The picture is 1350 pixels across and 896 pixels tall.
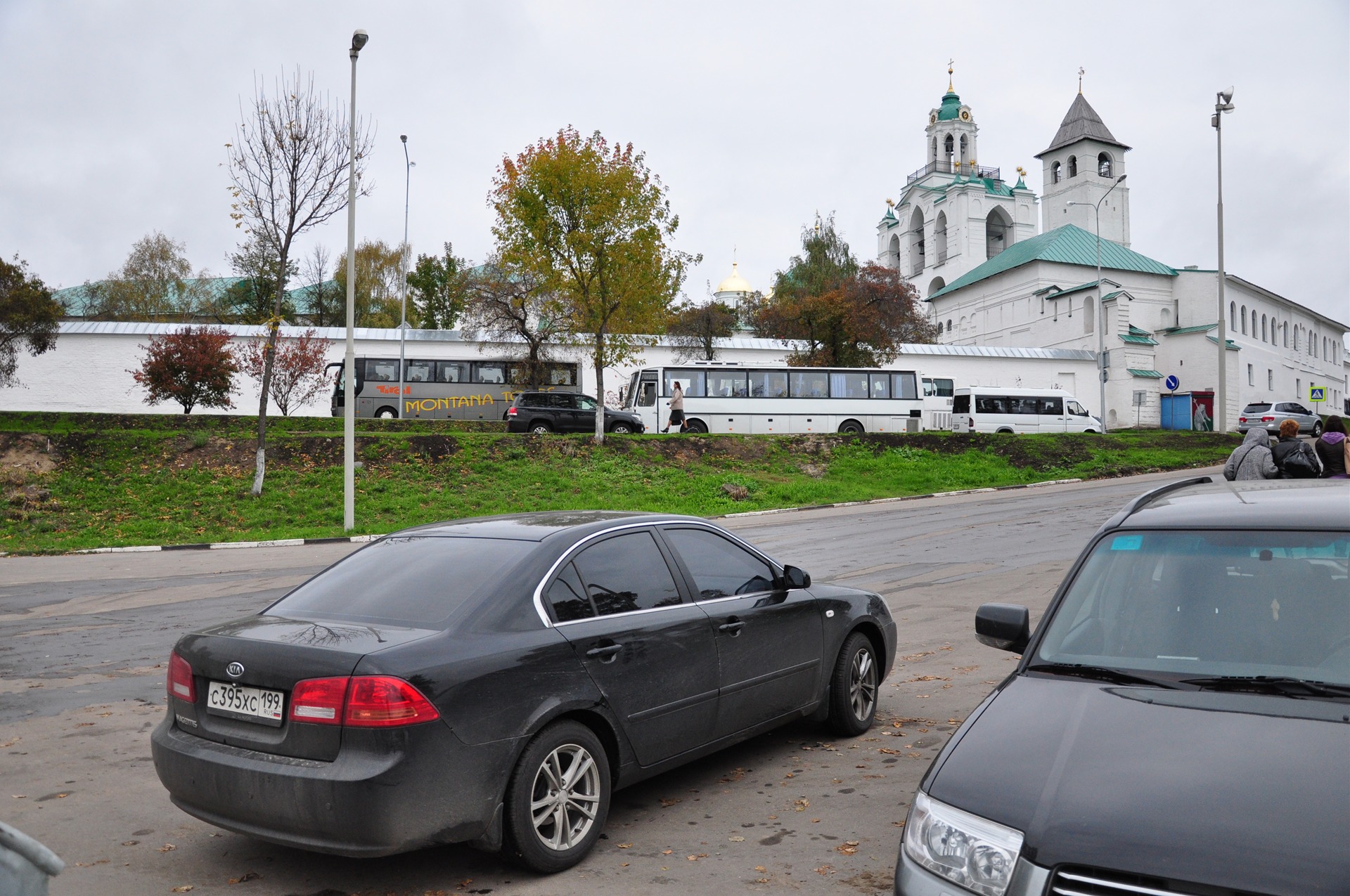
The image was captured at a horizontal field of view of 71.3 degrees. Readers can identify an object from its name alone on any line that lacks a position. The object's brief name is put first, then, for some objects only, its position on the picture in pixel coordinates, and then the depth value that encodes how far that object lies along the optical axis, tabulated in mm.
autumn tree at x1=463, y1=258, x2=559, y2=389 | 41906
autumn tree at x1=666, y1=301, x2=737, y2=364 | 47250
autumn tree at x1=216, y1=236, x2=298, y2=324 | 54281
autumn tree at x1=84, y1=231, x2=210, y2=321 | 61469
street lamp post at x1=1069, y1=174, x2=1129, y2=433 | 42328
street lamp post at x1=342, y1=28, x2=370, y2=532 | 20219
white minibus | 41625
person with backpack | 11188
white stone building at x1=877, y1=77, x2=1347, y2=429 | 60125
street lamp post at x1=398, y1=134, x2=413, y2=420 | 40781
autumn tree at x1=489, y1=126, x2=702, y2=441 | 28875
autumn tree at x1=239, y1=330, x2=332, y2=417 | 40188
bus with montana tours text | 41406
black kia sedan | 3648
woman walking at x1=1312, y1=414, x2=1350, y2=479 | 12867
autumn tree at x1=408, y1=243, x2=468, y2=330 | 57312
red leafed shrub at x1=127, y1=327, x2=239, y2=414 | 38781
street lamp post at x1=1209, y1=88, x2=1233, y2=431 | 37875
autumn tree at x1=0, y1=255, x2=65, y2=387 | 39062
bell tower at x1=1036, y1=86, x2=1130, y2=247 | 76812
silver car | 45844
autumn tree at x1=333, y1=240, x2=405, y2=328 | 62156
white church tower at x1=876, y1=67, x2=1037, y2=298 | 81812
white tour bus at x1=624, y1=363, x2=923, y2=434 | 36281
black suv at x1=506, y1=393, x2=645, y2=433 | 34594
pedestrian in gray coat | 10969
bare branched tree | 22234
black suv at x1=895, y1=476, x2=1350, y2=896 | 2355
